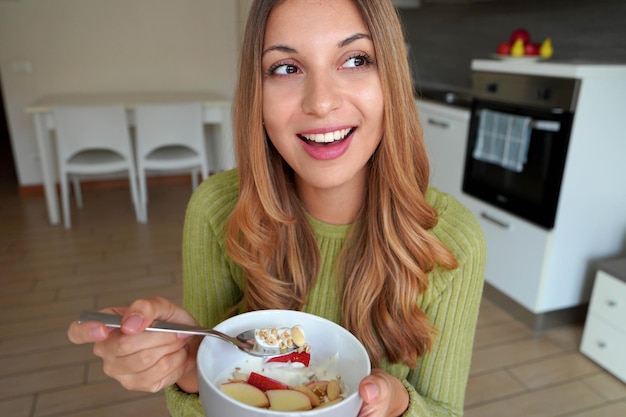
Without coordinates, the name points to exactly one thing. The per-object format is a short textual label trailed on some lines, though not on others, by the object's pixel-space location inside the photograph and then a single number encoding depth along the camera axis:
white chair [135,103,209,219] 3.26
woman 0.69
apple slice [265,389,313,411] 0.51
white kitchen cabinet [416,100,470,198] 2.54
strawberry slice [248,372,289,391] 0.56
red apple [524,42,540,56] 2.44
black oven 1.95
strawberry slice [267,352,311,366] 0.62
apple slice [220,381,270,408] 0.52
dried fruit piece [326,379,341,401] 0.55
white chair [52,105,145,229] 3.16
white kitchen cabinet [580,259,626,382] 1.84
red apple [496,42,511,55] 2.49
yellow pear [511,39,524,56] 2.42
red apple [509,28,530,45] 2.48
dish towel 2.12
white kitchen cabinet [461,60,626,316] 1.90
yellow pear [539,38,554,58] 2.41
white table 3.22
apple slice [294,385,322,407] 0.53
